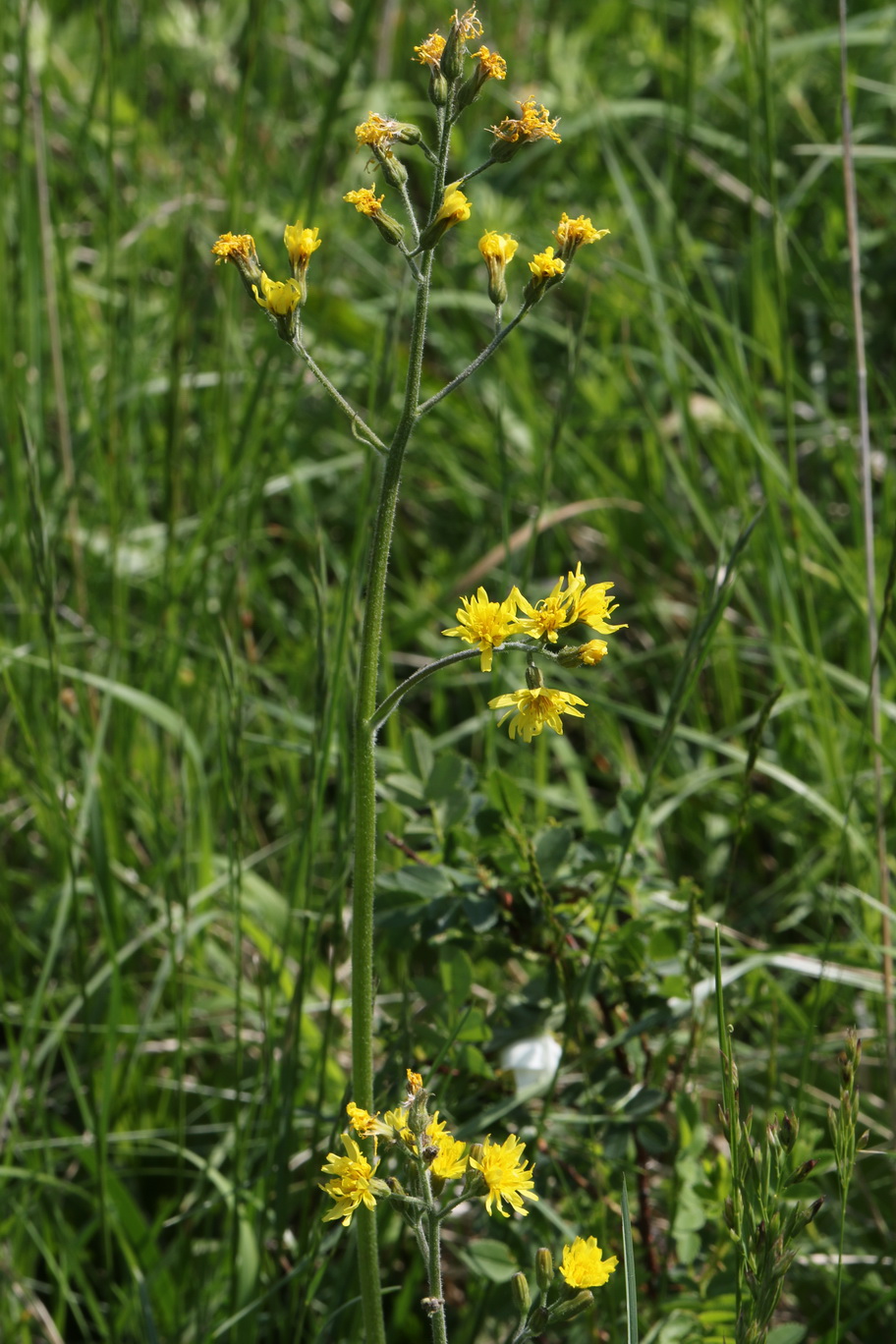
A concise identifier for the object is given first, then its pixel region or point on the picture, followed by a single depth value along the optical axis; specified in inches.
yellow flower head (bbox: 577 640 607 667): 31.6
